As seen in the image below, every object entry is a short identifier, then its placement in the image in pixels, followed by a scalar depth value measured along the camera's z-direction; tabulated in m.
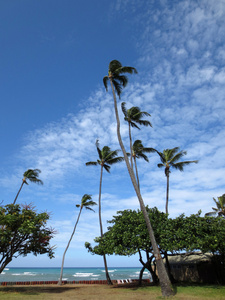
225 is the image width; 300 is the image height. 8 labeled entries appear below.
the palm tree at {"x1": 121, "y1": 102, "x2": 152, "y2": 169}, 20.61
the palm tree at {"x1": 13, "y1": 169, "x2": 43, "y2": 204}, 28.80
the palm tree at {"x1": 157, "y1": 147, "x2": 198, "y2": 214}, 24.36
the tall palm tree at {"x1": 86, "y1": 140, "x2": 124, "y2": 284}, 27.31
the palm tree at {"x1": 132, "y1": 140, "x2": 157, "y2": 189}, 24.77
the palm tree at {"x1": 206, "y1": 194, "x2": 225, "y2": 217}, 35.03
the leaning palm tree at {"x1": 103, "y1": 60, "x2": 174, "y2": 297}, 12.98
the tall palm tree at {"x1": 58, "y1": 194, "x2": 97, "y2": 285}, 31.95
